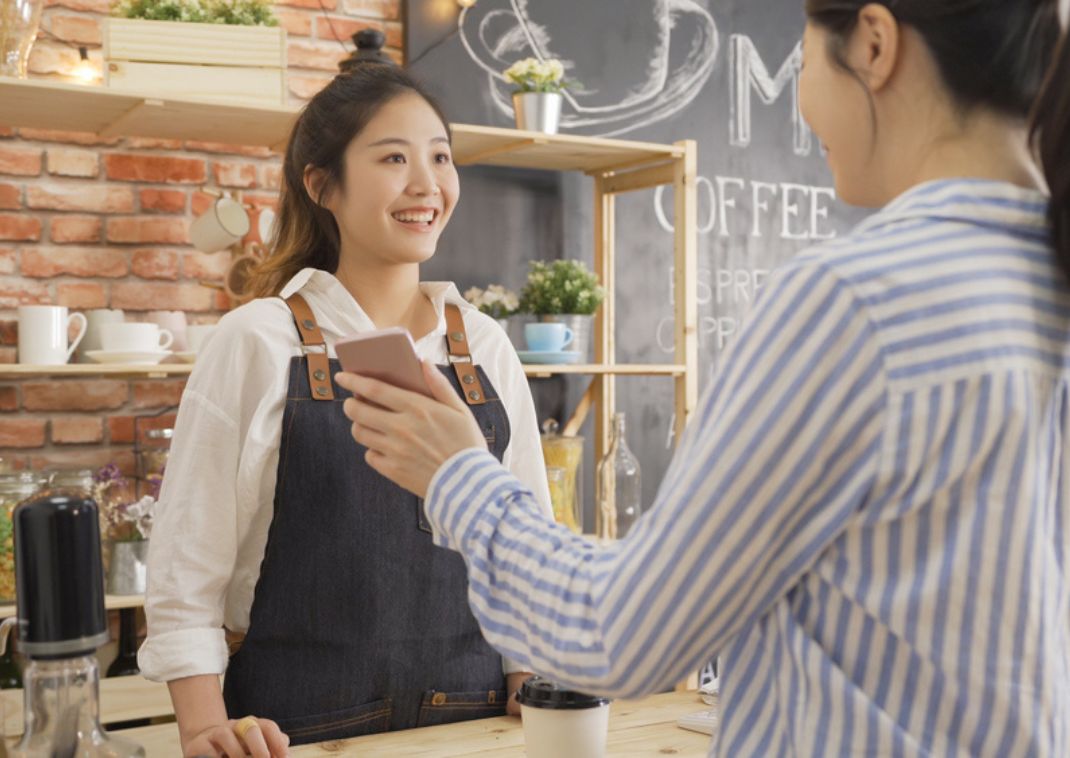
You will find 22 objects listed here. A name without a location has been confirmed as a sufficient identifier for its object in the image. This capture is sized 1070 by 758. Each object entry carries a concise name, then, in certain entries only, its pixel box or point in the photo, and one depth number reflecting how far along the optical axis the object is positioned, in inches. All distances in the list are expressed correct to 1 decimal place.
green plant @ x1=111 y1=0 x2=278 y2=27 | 103.6
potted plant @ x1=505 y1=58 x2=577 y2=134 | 121.3
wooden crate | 101.3
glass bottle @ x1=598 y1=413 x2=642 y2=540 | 129.9
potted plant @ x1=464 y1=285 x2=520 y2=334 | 121.4
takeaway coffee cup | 48.1
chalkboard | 132.7
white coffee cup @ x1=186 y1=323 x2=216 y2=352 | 108.7
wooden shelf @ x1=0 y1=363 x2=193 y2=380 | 97.4
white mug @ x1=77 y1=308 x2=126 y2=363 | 105.5
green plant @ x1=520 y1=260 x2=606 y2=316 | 123.0
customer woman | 30.9
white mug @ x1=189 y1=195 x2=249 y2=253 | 112.1
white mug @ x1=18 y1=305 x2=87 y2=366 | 99.8
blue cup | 120.9
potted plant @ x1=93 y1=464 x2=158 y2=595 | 102.6
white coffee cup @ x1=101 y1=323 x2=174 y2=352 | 102.3
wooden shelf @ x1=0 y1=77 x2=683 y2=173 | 99.6
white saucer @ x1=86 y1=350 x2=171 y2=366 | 102.0
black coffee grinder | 32.3
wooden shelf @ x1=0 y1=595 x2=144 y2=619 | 99.7
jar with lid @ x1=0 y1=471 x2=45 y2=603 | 95.4
